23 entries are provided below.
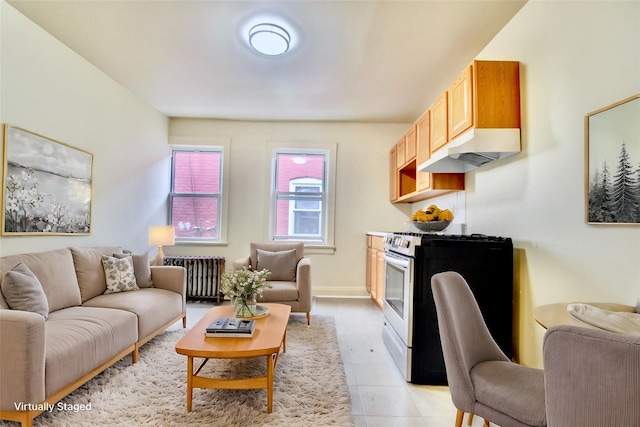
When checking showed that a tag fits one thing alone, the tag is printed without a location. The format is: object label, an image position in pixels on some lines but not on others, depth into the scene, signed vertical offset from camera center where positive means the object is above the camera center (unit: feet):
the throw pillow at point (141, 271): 10.11 -1.66
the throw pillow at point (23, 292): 6.36 -1.56
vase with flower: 7.64 -1.65
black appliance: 7.17 -1.42
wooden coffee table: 5.74 -2.37
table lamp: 12.82 -0.70
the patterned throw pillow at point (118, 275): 9.30 -1.67
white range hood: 7.17 +1.90
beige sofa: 5.00 -2.23
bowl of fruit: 9.68 +0.23
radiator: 14.21 -2.40
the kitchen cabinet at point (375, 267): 12.66 -1.83
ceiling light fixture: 8.11 +4.92
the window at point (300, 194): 15.96 +1.49
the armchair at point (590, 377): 2.20 -1.10
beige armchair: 11.00 -1.80
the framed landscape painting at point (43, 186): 7.55 +0.85
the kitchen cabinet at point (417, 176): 10.38 +2.08
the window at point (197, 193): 15.83 +1.40
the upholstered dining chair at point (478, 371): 3.86 -2.07
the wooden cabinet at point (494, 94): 7.32 +3.12
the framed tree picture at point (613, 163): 4.55 +1.05
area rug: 5.65 -3.56
